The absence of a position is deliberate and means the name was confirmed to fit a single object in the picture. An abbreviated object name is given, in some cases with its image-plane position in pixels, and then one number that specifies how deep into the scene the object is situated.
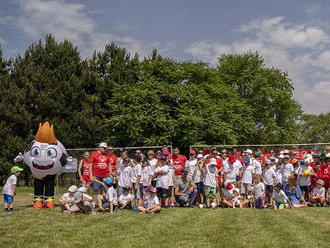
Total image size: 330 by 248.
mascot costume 14.01
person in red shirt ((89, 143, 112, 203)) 13.05
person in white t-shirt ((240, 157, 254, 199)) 14.94
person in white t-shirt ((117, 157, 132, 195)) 14.15
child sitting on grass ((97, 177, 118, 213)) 12.60
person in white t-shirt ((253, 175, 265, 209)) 14.00
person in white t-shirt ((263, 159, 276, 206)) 14.76
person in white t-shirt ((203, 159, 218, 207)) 14.02
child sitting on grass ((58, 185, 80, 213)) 12.25
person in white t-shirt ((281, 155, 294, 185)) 15.17
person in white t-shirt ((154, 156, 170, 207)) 13.60
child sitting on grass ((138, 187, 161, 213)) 12.21
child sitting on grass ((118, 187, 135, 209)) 13.52
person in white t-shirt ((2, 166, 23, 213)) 12.71
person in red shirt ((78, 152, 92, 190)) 14.43
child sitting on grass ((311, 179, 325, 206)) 14.84
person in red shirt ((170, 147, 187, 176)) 14.95
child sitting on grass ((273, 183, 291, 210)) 13.98
